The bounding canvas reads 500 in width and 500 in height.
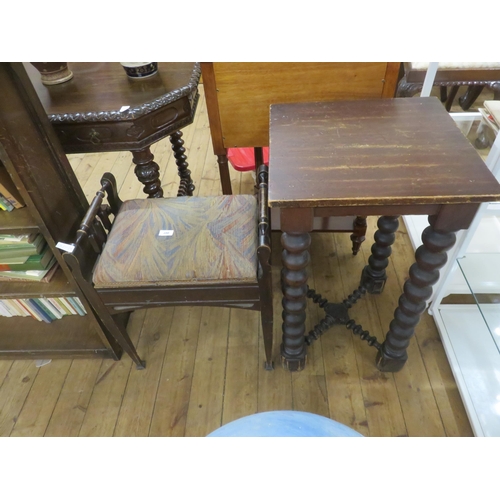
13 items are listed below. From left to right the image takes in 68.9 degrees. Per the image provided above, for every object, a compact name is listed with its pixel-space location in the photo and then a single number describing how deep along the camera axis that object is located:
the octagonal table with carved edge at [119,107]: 1.17
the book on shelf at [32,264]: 1.17
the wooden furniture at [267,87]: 1.22
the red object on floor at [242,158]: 1.91
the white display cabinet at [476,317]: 1.18
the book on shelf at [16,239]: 1.10
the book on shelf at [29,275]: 1.20
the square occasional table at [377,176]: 0.82
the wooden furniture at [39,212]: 0.86
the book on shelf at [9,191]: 1.03
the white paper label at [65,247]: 1.00
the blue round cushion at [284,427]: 0.79
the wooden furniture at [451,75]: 1.89
